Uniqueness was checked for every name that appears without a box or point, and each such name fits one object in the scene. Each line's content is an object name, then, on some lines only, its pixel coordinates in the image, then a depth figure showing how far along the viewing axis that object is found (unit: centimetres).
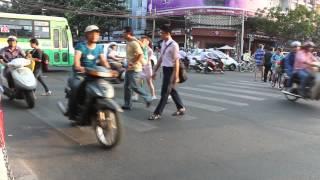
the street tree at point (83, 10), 4638
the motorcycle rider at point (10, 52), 1069
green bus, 2133
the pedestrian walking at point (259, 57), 2039
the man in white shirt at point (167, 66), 872
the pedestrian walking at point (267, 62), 1914
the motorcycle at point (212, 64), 2573
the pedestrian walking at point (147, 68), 1165
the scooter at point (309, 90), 1076
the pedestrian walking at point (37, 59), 1191
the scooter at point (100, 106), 636
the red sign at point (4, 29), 2109
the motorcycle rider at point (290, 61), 1179
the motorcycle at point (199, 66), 2619
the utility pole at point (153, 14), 5431
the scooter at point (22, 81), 977
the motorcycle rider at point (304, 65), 1106
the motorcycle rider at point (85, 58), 705
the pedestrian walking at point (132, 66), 974
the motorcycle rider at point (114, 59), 1352
